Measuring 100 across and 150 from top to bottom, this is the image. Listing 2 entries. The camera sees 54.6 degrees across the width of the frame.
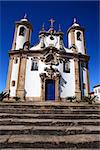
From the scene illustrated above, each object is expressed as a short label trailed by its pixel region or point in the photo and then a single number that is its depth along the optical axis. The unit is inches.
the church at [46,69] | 483.4
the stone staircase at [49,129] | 88.6
